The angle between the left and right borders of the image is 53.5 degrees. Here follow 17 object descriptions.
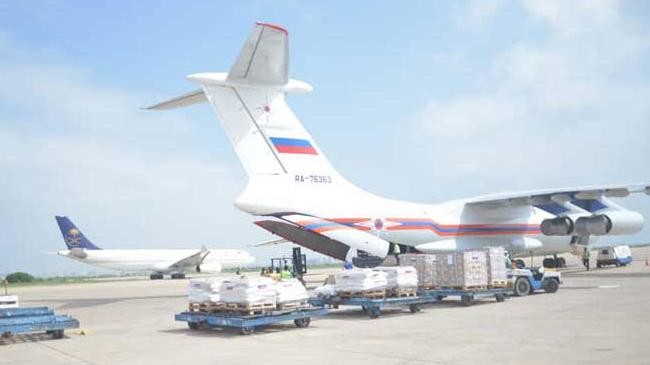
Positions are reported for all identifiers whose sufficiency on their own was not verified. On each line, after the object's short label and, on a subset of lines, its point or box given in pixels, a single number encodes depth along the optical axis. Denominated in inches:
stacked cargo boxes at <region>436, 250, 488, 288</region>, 609.0
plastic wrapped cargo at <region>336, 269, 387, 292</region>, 535.5
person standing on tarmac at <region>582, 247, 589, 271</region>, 1172.5
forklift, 954.7
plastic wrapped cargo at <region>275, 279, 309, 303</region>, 459.2
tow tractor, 673.0
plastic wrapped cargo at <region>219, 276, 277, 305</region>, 446.0
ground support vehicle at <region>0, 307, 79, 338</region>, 435.2
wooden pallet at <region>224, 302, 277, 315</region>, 444.5
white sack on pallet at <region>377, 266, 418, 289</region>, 542.9
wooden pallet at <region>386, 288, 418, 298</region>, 544.1
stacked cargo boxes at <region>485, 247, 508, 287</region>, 624.4
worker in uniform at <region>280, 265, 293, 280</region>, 758.5
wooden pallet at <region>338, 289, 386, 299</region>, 536.4
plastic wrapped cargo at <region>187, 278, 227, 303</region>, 474.9
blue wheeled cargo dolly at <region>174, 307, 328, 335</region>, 433.1
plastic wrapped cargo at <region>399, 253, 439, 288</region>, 638.5
